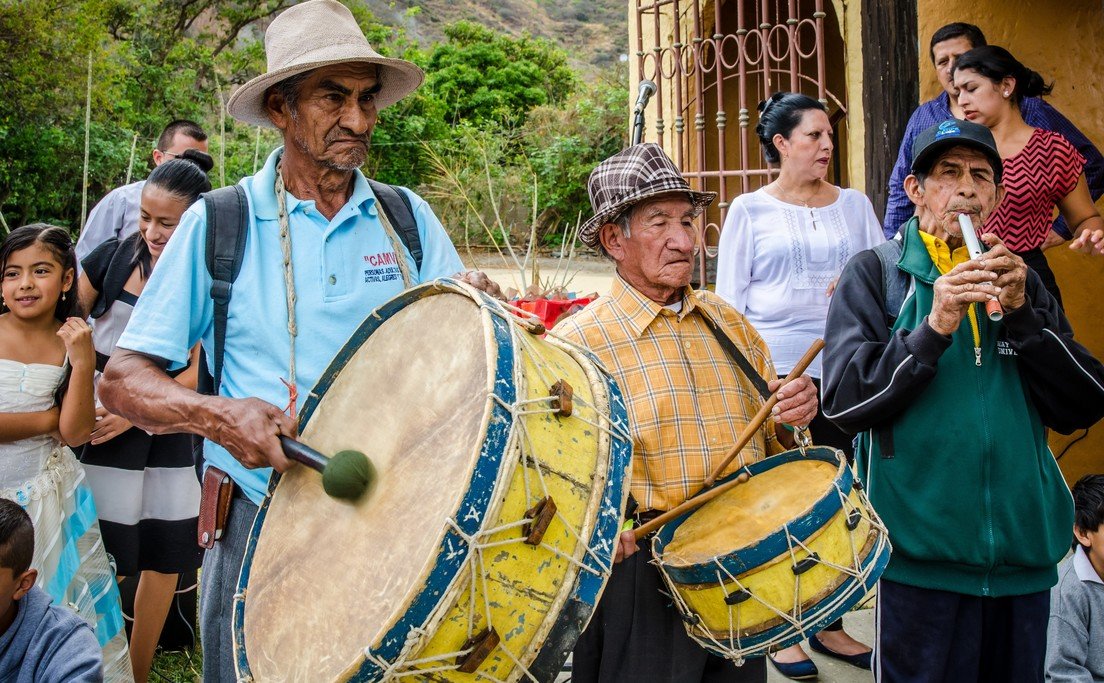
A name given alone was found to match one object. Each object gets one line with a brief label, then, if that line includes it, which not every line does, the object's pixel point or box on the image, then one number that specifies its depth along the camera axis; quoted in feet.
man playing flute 8.09
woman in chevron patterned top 12.17
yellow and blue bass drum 5.29
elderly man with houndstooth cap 8.20
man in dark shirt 13.35
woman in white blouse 12.43
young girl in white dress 10.98
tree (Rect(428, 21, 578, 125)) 81.97
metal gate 17.87
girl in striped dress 12.45
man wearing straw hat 7.14
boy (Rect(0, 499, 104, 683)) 8.32
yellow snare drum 7.07
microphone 17.68
